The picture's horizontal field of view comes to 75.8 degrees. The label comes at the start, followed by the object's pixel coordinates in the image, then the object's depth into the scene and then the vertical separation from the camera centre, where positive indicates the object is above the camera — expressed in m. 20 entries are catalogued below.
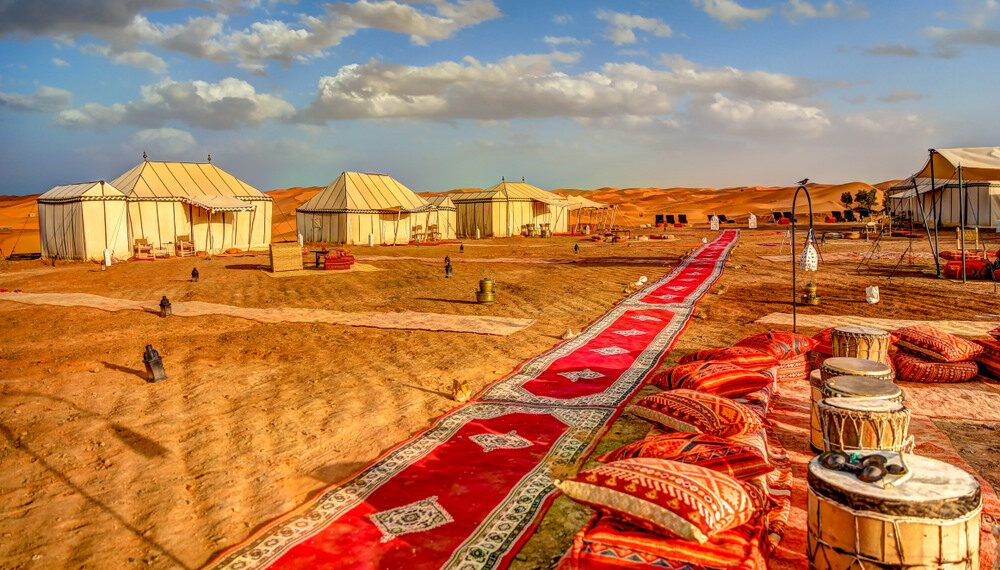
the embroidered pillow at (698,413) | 4.47 -1.28
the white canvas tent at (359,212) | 30.88 +1.62
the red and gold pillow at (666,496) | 2.86 -1.21
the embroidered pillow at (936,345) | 6.72 -1.22
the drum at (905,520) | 2.54 -1.16
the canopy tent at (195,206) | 24.02 +1.63
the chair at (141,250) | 23.31 +0.01
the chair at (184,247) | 24.34 +0.08
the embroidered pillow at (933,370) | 6.66 -1.45
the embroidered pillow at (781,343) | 6.83 -1.19
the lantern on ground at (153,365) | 7.09 -1.27
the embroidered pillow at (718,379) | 5.57 -1.26
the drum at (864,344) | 5.91 -1.03
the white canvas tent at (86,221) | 22.52 +1.10
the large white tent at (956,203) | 30.12 +1.41
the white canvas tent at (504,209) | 38.72 +2.00
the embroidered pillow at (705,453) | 3.54 -1.22
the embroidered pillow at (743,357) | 6.19 -1.19
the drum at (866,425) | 3.68 -1.12
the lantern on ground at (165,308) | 11.43 -1.04
